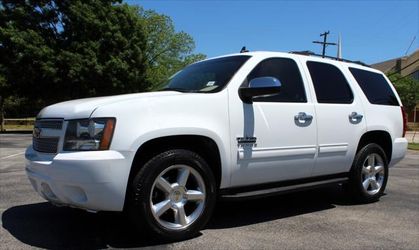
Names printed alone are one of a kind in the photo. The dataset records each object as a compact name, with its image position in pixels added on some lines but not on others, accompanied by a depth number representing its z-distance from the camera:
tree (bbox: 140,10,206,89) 49.16
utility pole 52.03
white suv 4.27
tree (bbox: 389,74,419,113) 57.78
